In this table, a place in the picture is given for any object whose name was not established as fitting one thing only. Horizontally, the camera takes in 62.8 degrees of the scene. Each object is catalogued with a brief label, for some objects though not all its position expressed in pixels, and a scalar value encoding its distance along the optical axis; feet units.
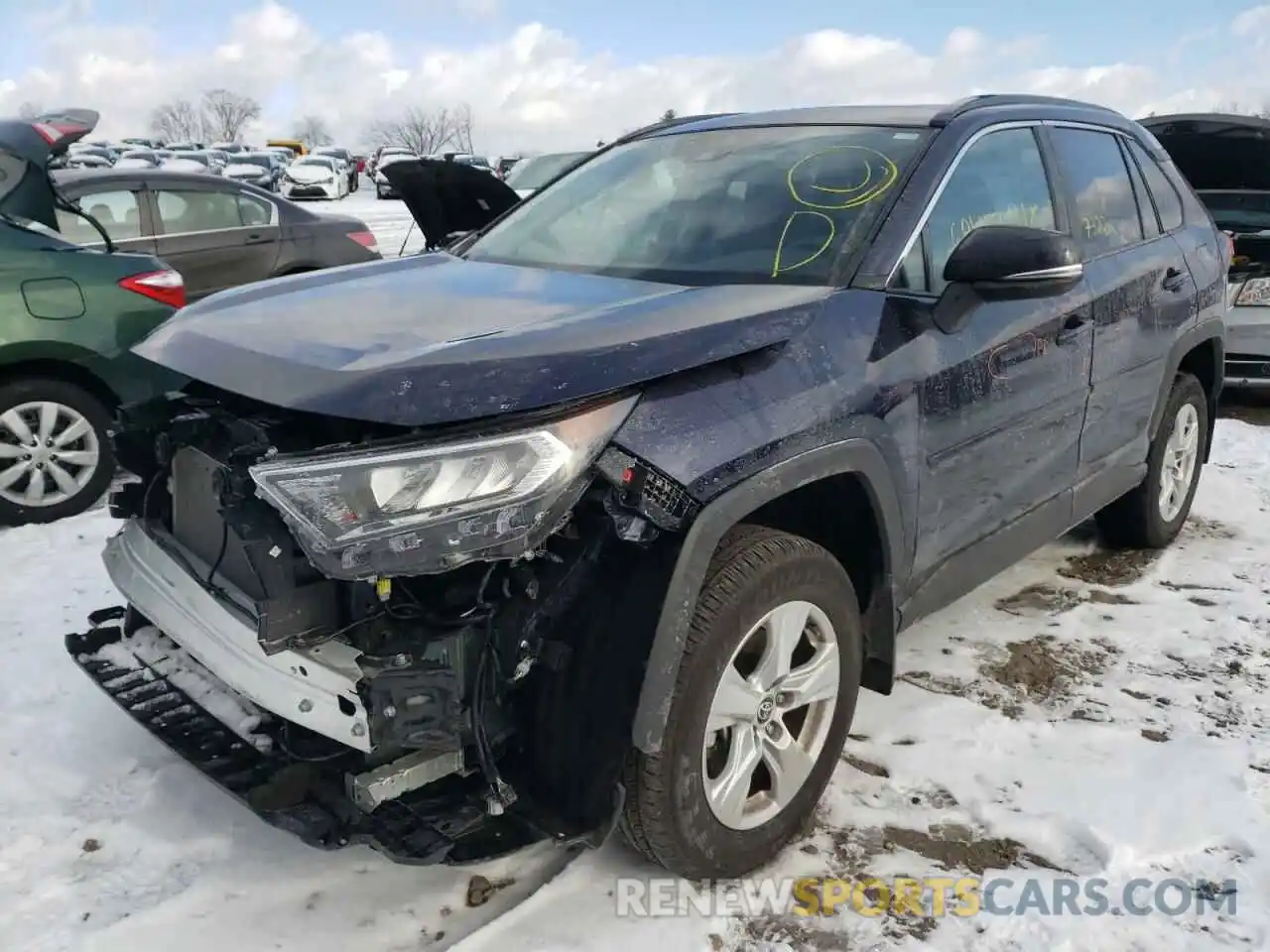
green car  15.15
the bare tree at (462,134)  278.95
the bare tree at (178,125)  291.05
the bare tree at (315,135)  306.96
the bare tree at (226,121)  291.17
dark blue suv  6.61
